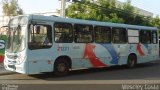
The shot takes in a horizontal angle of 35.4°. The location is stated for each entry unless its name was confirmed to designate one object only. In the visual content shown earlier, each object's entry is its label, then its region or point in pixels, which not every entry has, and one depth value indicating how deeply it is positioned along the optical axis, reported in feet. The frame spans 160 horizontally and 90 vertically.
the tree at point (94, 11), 89.47
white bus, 35.86
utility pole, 59.57
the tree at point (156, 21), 116.26
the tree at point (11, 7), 134.43
